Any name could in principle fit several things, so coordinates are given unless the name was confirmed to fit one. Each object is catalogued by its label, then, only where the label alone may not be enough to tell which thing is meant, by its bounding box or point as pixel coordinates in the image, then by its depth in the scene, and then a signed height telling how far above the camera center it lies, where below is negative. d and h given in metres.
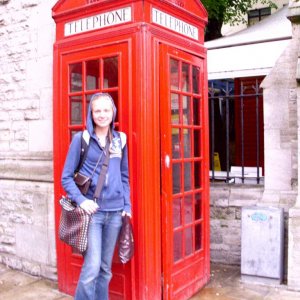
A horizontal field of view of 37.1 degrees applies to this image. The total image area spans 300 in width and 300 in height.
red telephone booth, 3.87 +0.28
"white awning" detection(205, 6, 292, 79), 6.08 +1.29
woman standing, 3.47 -0.37
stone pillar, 4.53 -1.06
